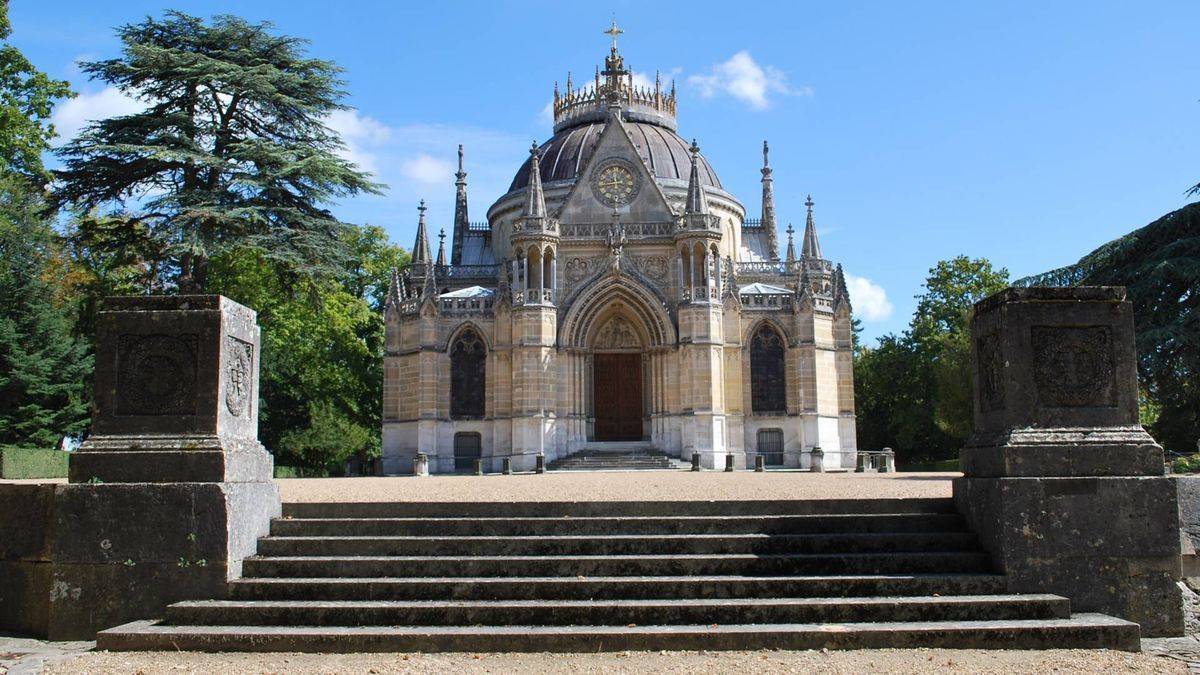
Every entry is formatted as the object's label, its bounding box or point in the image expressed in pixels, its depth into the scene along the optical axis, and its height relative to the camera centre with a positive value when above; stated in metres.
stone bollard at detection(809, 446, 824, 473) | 31.94 -1.02
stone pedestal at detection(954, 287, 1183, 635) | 7.14 -0.34
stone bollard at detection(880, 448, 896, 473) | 29.75 -1.05
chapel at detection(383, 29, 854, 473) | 34.78 +3.12
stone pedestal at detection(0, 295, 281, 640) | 7.29 -0.40
